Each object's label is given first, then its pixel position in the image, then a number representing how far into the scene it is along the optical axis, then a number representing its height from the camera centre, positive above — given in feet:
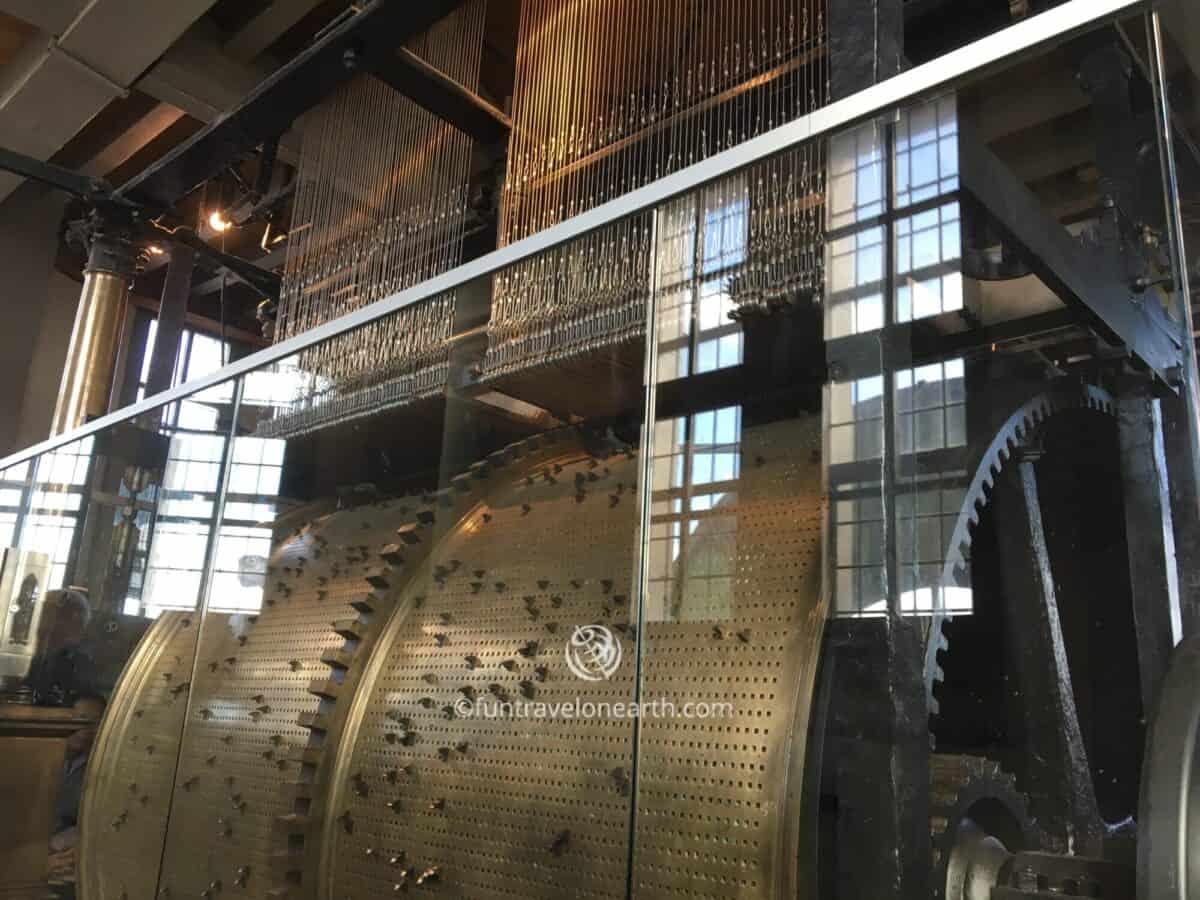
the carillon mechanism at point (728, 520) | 4.91 +1.13
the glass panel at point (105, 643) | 10.36 +0.22
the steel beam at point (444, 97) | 10.92 +6.40
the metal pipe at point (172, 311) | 17.22 +5.97
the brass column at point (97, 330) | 15.53 +5.14
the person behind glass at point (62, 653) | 12.05 +0.09
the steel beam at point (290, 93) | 10.52 +6.76
